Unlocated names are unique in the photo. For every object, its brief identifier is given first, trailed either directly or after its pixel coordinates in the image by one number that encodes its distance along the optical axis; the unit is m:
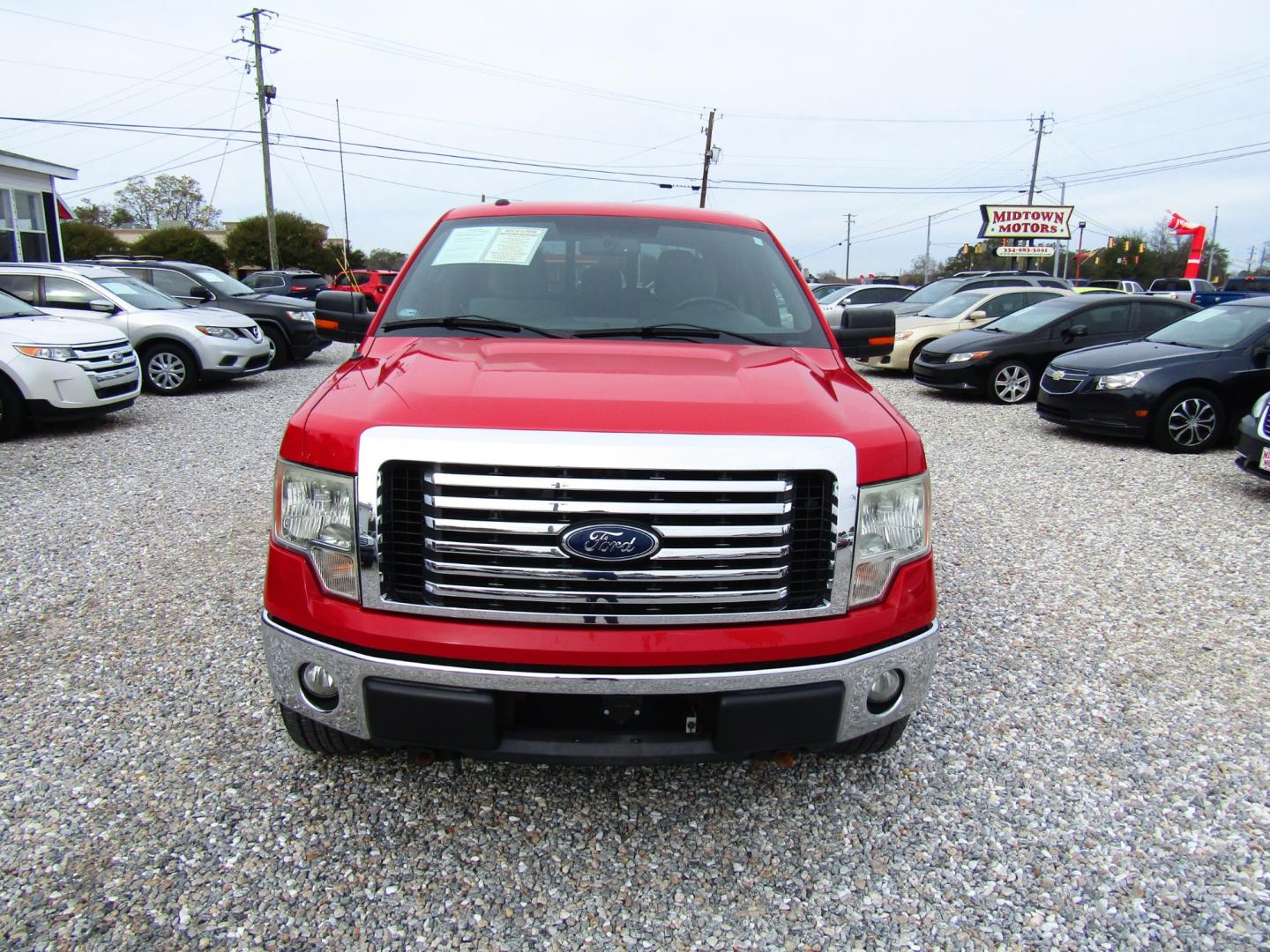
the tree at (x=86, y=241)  51.31
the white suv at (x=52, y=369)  7.76
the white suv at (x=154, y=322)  10.55
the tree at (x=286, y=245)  51.50
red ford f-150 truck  2.05
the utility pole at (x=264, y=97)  33.84
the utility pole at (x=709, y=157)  46.34
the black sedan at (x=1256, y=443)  6.28
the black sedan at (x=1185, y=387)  8.13
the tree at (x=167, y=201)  67.75
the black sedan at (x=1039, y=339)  11.25
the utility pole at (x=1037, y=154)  52.88
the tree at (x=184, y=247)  48.28
